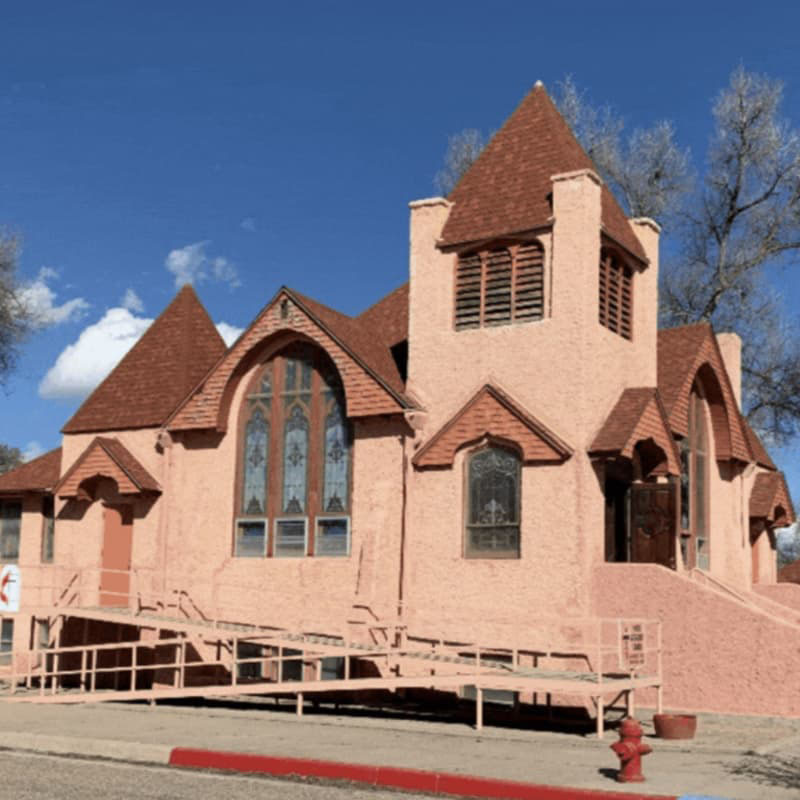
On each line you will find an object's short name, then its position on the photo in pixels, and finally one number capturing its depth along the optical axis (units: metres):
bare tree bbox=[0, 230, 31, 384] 36.72
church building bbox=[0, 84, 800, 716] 19.89
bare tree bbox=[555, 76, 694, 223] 40.75
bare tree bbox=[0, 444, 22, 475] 81.59
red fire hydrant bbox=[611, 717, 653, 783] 11.45
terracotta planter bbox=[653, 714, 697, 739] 15.97
